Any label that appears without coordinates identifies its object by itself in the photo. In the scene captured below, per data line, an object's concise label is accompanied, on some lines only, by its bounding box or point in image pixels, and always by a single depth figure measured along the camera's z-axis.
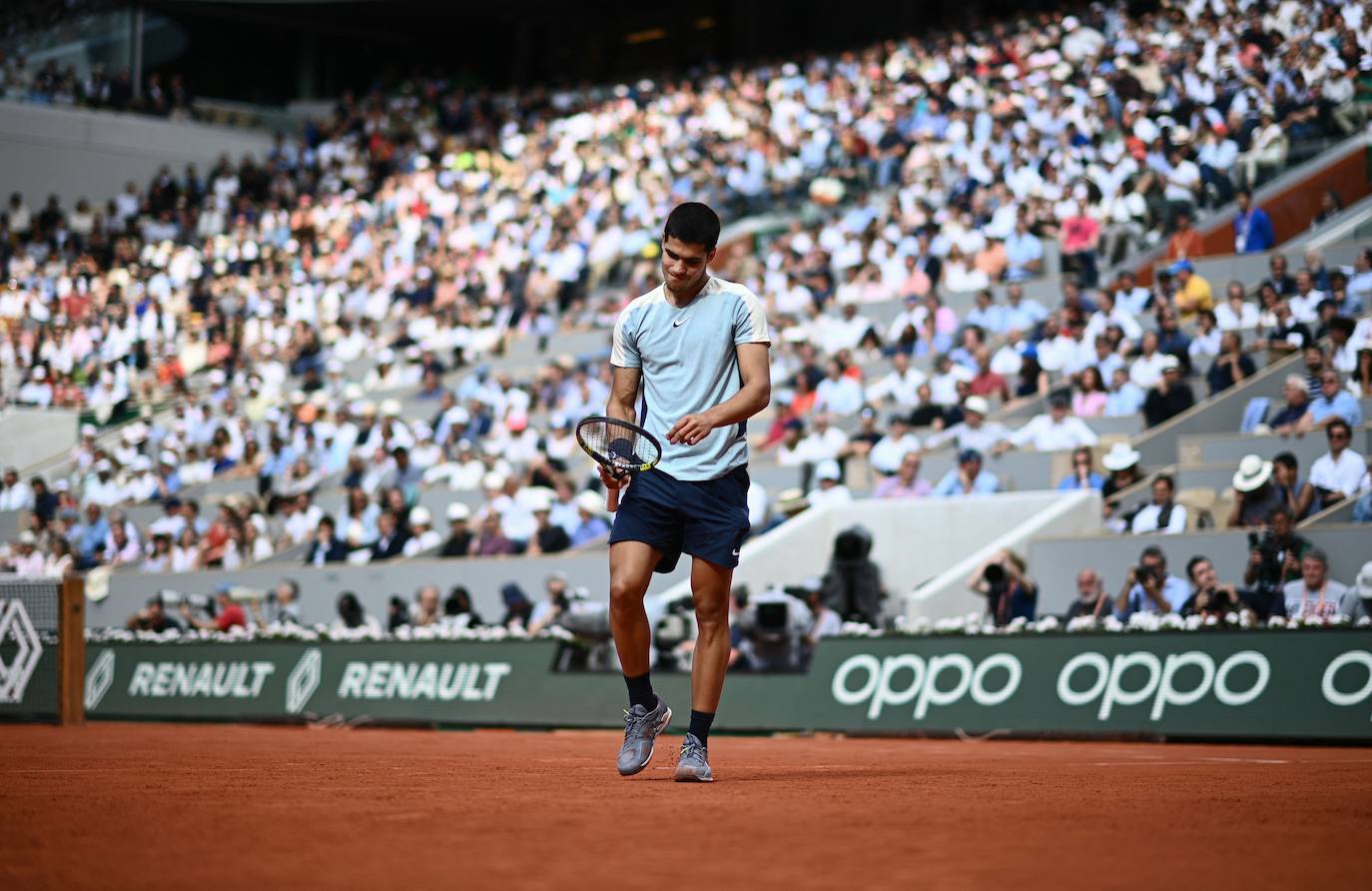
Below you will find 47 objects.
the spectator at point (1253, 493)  16.23
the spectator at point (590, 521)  20.70
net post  16.64
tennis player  7.62
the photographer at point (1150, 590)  15.27
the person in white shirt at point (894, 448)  19.80
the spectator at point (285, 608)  21.52
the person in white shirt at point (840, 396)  21.80
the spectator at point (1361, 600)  13.95
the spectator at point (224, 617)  21.34
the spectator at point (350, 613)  20.41
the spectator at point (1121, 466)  17.89
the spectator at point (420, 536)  22.31
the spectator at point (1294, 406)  17.14
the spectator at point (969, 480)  18.84
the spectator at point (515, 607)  18.97
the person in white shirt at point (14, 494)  30.25
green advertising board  13.19
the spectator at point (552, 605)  18.58
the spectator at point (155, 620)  21.62
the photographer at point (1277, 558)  14.85
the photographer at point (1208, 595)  14.44
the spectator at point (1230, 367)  18.70
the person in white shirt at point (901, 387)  21.61
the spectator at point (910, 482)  19.00
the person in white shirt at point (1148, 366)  19.53
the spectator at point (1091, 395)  19.69
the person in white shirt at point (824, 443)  20.64
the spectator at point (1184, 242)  22.16
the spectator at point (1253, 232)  21.70
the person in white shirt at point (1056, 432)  19.05
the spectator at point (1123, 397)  19.41
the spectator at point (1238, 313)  19.81
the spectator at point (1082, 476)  18.17
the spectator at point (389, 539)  22.44
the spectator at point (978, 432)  19.47
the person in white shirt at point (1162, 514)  16.53
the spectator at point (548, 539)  20.64
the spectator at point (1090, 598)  15.62
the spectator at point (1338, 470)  16.08
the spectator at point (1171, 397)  18.83
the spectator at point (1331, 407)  16.83
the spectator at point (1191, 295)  20.45
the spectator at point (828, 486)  19.61
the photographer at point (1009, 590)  16.30
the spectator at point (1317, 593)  14.28
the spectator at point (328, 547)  22.98
